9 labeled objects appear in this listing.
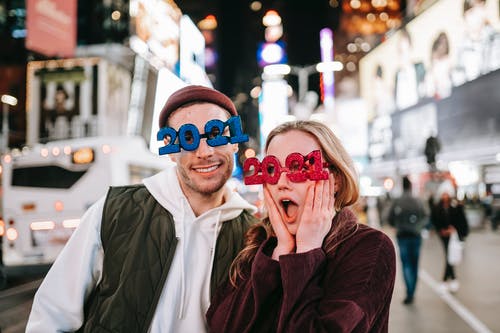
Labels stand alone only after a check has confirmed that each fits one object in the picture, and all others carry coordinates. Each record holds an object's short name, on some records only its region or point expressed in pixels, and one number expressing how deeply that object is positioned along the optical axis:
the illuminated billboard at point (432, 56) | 10.58
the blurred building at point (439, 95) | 11.78
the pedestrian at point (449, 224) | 8.38
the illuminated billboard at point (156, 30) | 19.52
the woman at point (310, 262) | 1.62
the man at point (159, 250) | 2.10
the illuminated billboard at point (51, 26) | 9.04
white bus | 10.01
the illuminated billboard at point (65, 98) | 21.39
